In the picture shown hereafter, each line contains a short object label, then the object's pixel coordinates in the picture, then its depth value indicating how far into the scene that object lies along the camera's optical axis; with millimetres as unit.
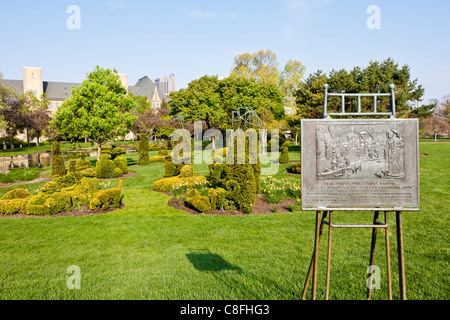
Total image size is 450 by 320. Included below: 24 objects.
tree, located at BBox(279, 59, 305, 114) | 49594
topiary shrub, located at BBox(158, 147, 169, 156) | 32081
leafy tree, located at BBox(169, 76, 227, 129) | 39047
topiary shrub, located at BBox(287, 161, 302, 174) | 19866
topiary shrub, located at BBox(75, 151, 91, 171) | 22369
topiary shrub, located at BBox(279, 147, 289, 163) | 24906
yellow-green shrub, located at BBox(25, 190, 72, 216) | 11555
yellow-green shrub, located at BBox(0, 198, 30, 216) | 11719
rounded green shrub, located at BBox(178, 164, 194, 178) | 16938
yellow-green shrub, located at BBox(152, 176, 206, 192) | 15538
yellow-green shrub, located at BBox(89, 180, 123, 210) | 11766
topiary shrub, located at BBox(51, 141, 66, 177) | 15977
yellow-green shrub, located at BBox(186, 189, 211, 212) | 11711
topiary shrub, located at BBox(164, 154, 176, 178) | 18797
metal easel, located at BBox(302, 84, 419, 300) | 4137
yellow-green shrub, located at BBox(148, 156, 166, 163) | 29366
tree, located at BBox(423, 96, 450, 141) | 58281
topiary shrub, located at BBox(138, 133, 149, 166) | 27100
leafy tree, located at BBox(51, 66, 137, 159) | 25312
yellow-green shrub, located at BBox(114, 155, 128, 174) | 22281
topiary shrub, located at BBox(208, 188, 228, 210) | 11836
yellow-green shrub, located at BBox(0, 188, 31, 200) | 12672
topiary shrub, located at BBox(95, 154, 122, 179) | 20717
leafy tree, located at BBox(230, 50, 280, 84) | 50219
